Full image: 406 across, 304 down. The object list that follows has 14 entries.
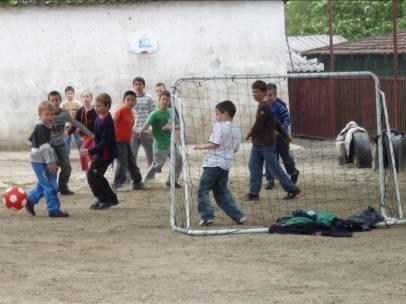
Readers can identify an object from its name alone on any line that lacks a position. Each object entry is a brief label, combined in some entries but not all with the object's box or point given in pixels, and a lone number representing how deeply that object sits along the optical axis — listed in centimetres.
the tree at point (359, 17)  4366
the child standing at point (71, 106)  1967
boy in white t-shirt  1234
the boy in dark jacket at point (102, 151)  1408
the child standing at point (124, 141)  1606
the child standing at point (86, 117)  1703
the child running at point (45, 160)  1331
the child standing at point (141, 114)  1717
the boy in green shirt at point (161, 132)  1627
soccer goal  1285
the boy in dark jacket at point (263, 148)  1441
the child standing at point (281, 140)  1560
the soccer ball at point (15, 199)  1349
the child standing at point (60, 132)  1517
